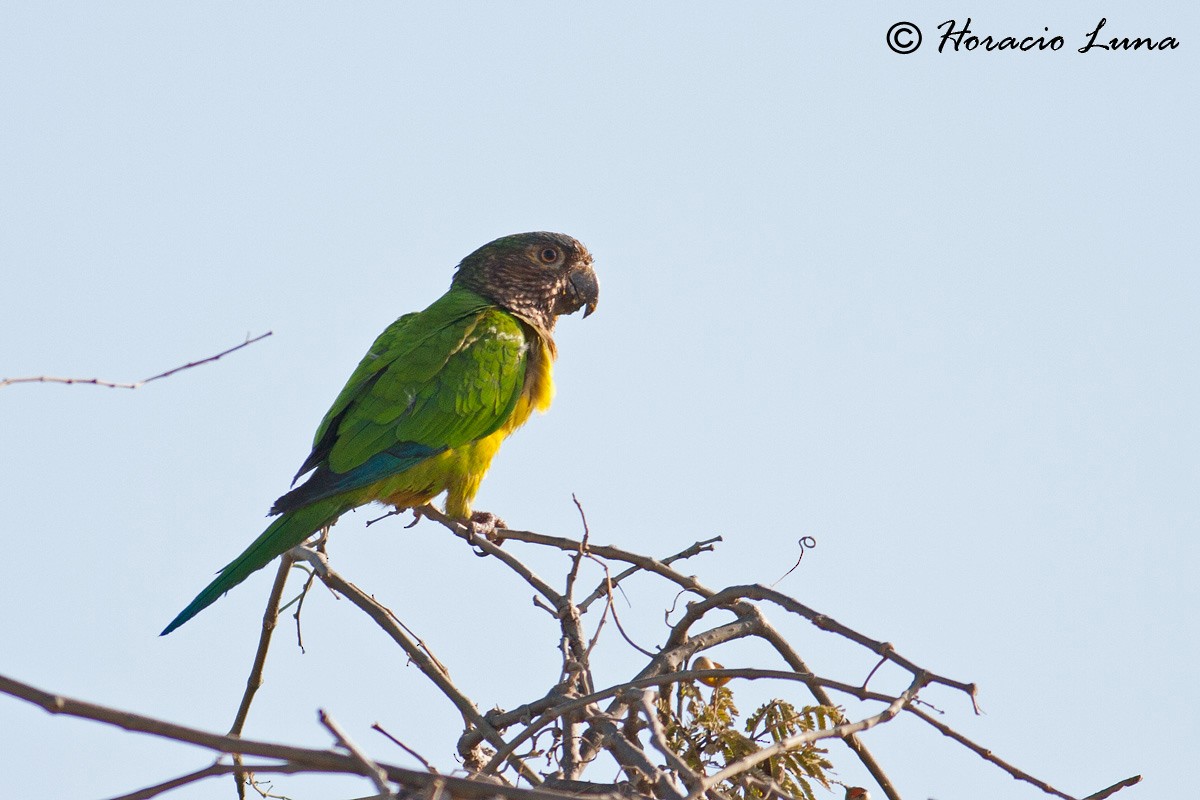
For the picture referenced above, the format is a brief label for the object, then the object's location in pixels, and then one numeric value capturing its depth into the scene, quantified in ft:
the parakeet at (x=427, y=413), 36.70
